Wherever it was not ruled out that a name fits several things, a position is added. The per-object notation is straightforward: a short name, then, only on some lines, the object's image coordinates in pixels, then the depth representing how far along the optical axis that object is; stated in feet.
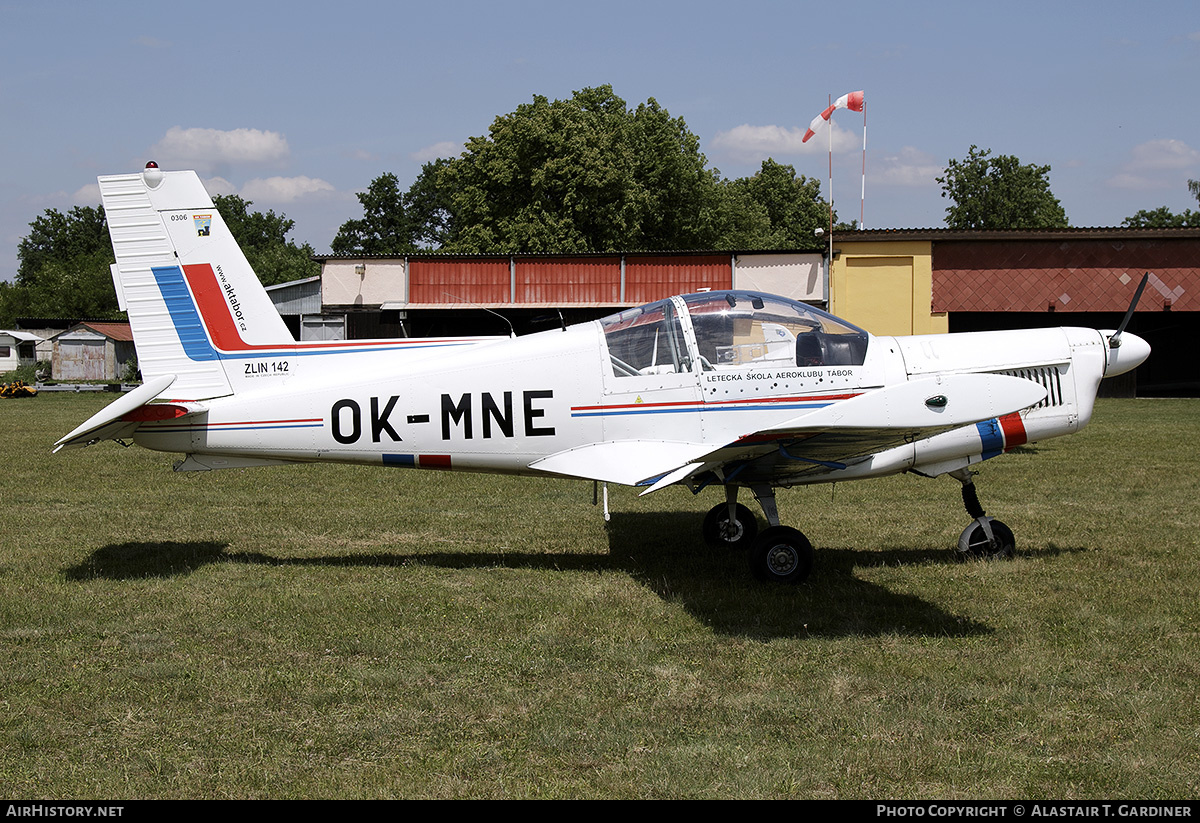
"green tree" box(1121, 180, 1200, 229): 279.69
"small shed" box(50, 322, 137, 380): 140.67
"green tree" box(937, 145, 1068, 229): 262.88
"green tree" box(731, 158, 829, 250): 240.32
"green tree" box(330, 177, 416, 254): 296.71
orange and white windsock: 73.15
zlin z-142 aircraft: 23.44
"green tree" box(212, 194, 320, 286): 267.39
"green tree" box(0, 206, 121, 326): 229.86
